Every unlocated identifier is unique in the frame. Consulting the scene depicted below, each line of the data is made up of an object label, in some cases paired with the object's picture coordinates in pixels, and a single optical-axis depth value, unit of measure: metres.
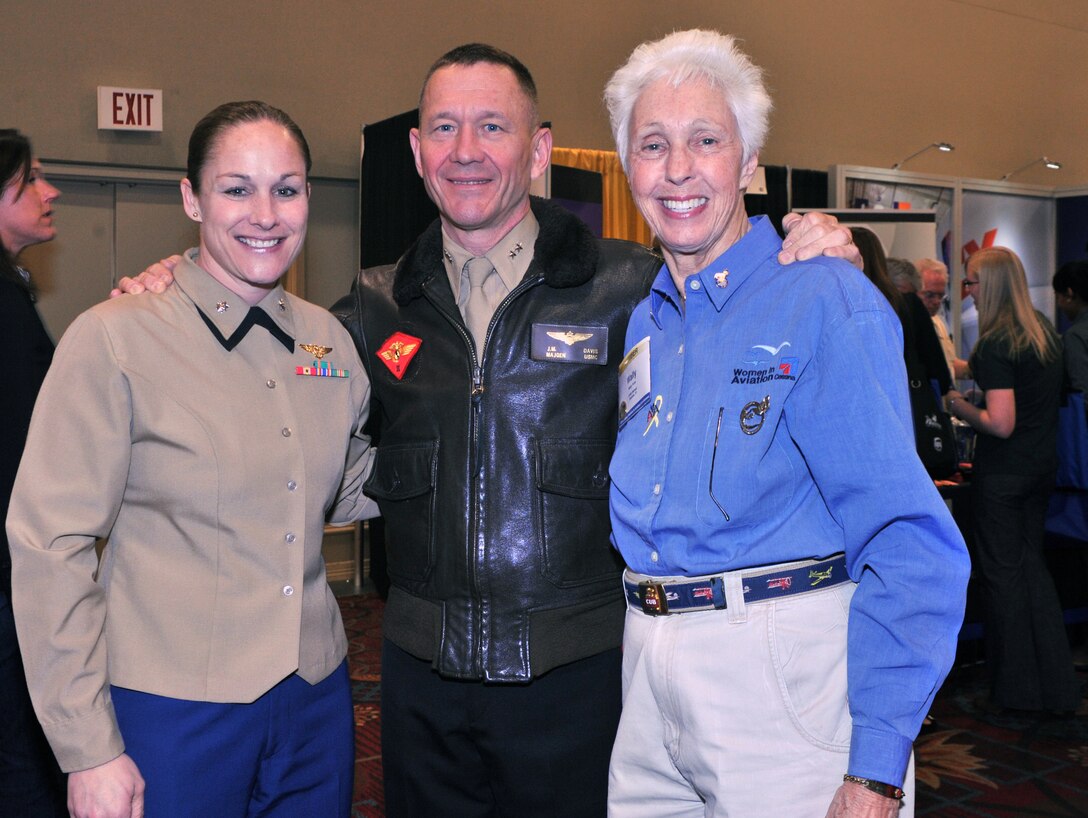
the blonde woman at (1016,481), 4.02
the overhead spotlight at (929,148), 8.59
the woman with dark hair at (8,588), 2.30
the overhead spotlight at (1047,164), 9.67
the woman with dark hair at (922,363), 3.61
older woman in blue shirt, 1.23
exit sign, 6.04
